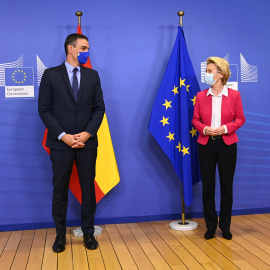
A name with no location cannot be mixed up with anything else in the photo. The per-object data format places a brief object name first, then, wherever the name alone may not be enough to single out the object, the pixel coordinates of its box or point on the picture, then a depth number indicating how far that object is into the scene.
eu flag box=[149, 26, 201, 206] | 3.89
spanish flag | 3.86
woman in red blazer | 3.47
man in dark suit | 3.28
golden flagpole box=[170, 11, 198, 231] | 3.85
